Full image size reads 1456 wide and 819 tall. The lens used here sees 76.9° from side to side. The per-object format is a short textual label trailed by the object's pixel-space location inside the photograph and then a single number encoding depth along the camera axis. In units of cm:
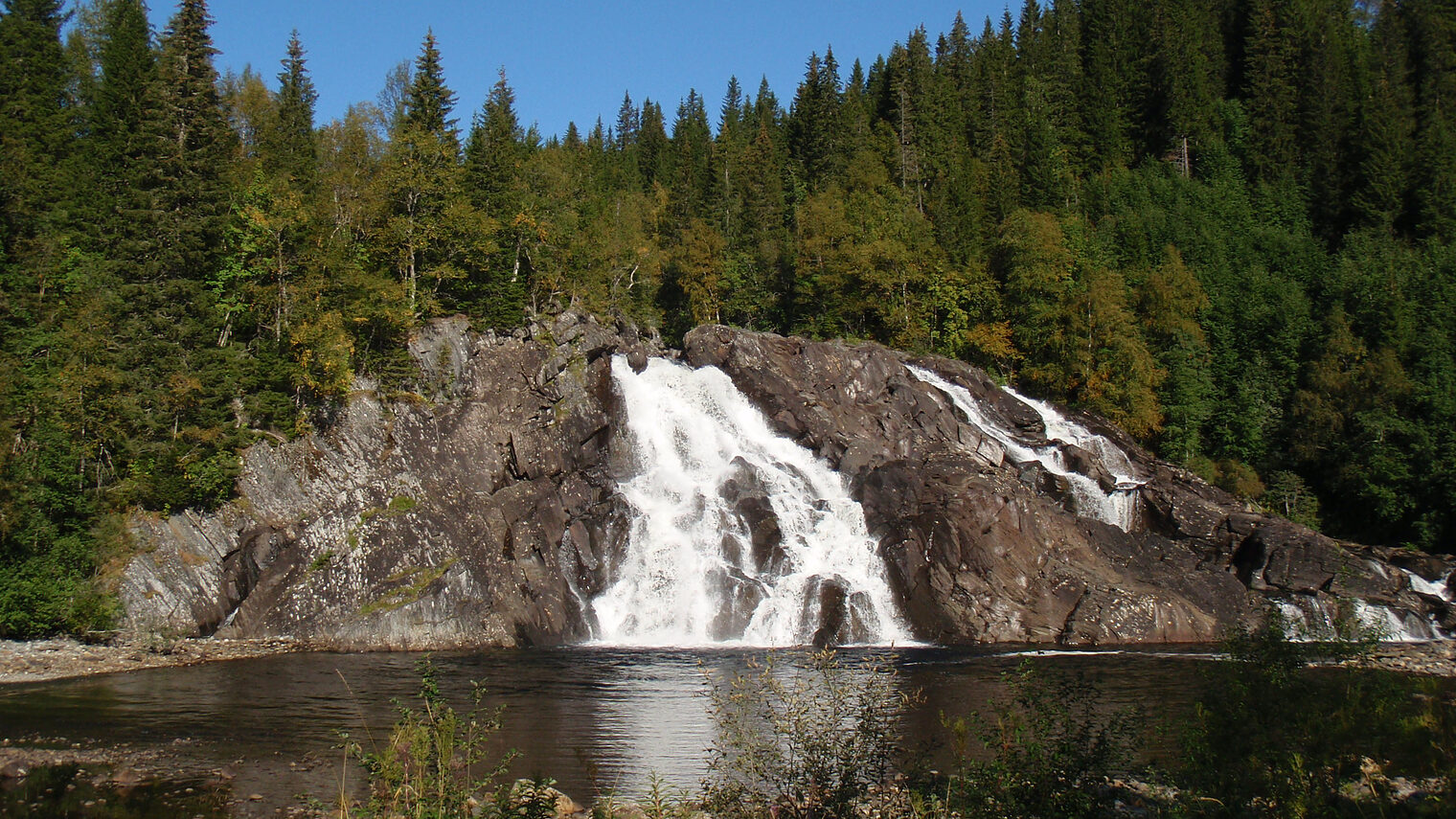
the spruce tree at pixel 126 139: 3862
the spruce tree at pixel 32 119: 3872
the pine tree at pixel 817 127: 7775
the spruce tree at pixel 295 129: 5100
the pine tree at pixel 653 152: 9625
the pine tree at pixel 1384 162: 6431
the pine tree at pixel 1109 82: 7725
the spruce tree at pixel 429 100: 5081
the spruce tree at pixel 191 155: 3862
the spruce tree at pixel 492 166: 5234
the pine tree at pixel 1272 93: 7256
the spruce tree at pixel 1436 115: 6181
